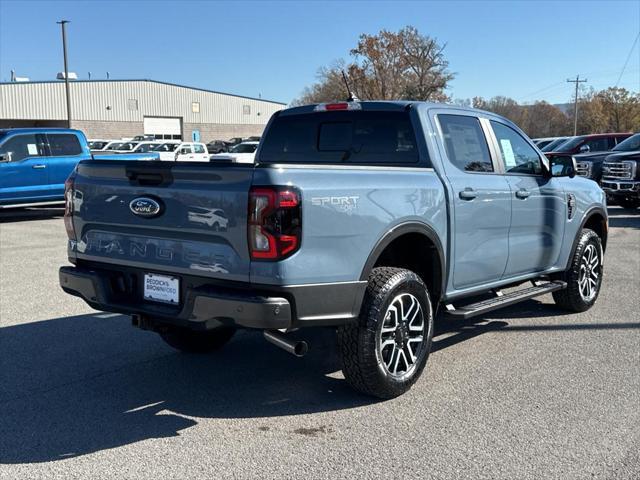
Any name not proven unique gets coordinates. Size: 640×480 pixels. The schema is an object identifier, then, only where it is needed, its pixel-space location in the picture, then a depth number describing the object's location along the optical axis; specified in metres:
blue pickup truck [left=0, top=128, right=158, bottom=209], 14.75
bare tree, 56.53
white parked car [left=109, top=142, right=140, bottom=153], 33.34
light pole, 39.43
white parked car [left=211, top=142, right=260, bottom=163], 35.90
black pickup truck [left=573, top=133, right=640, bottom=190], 17.62
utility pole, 72.32
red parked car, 21.83
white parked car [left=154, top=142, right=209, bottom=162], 32.62
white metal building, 54.19
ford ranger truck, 3.74
